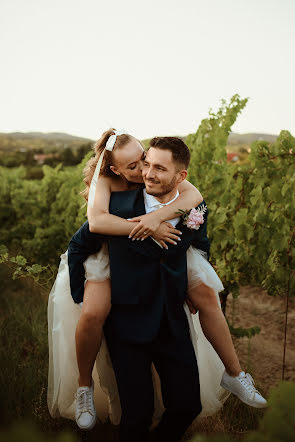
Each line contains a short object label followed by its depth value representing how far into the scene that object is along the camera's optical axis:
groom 2.16
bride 2.16
